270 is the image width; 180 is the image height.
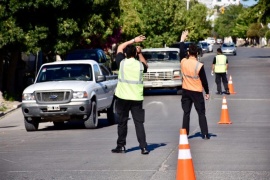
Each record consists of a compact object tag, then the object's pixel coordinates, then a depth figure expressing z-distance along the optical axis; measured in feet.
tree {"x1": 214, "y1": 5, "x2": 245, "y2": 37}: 596.29
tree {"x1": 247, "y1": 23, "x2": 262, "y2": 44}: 505.66
